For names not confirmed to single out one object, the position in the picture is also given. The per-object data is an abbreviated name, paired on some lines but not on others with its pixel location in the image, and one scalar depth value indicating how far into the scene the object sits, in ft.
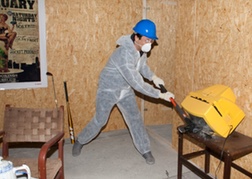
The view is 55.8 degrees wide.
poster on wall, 9.38
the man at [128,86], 7.85
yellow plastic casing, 5.66
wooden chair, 6.05
